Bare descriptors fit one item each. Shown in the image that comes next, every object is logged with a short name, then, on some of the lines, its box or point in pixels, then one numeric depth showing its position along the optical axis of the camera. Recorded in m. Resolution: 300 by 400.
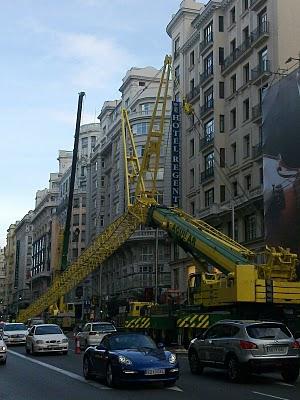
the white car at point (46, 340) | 27.33
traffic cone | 29.49
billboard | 40.25
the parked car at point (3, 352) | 21.40
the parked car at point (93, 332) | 30.31
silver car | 15.30
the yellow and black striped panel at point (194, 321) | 26.92
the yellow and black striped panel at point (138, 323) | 34.81
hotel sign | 59.66
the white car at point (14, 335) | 36.06
